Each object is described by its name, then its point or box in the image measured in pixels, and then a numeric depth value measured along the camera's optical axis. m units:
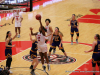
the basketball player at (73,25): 22.18
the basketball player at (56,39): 17.34
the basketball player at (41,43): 13.90
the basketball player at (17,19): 25.36
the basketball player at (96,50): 13.85
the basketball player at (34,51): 14.91
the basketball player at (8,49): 14.89
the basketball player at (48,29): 17.74
